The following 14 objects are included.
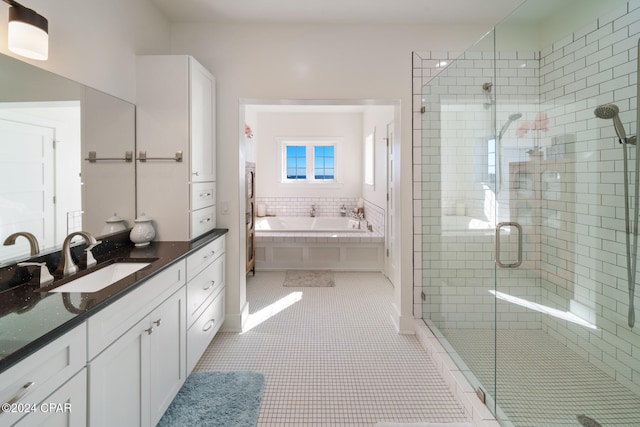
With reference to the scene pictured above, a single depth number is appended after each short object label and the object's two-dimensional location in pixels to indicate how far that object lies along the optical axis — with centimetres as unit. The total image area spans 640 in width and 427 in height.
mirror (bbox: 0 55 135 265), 153
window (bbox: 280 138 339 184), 698
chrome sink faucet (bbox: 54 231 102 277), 172
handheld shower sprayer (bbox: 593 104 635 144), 173
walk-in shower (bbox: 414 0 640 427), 176
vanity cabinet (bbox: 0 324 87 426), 90
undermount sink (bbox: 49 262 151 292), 164
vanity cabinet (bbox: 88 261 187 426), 129
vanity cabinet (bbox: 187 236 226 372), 225
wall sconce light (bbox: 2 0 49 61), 145
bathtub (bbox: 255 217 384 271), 517
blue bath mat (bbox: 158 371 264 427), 195
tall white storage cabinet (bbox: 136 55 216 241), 258
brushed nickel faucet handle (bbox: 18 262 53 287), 155
